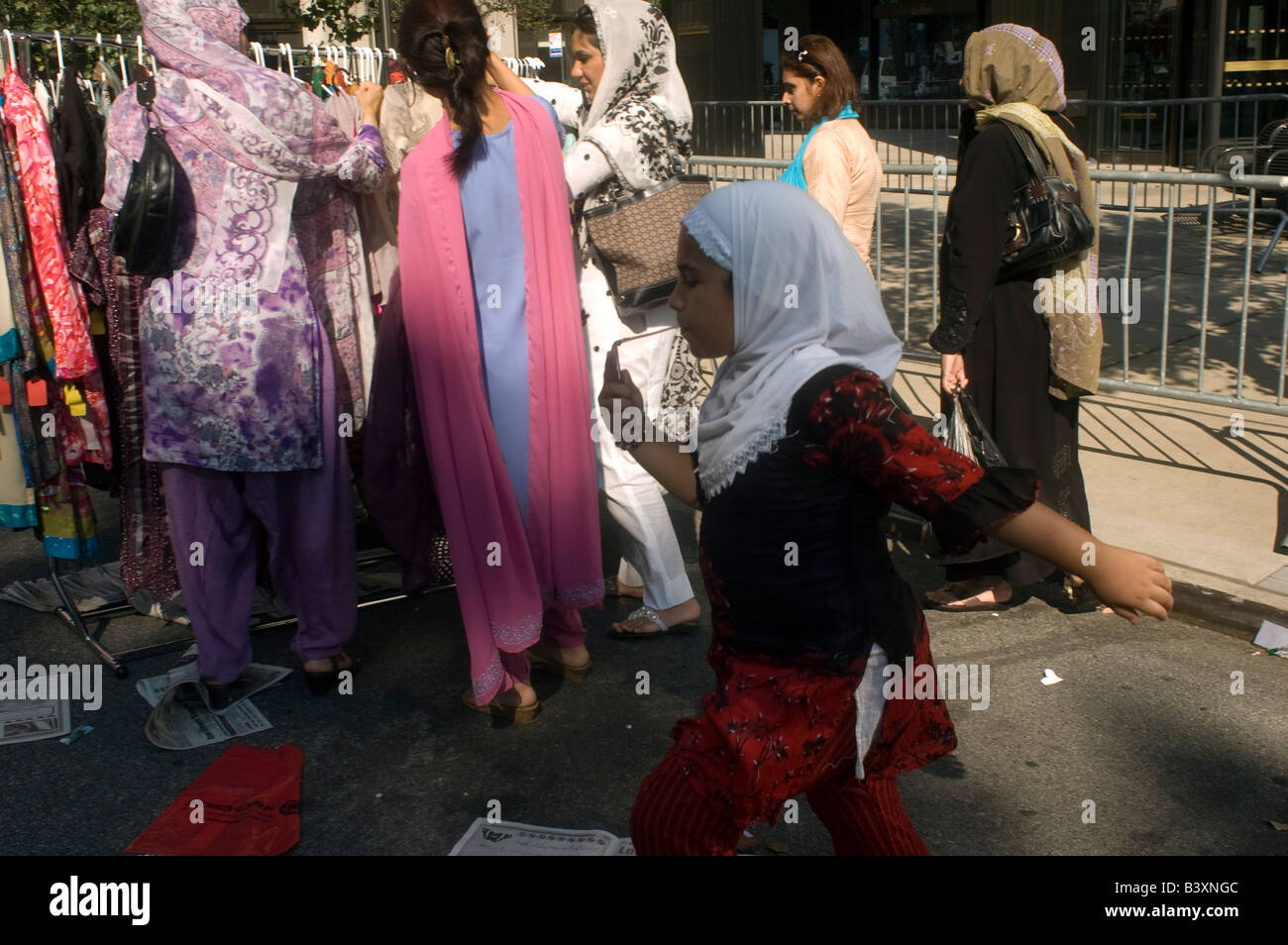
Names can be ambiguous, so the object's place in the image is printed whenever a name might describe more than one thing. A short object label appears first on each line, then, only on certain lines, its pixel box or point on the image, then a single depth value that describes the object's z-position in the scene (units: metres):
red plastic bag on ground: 3.42
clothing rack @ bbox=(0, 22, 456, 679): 4.55
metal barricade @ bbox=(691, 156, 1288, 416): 5.89
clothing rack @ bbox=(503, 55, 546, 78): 5.98
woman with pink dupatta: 3.81
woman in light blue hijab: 2.26
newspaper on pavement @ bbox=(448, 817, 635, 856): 3.30
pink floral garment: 4.39
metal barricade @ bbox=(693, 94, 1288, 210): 13.05
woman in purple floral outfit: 3.91
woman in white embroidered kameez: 4.18
